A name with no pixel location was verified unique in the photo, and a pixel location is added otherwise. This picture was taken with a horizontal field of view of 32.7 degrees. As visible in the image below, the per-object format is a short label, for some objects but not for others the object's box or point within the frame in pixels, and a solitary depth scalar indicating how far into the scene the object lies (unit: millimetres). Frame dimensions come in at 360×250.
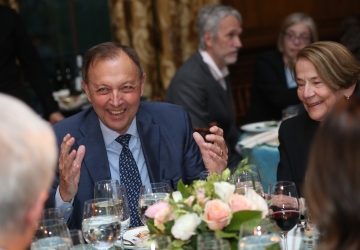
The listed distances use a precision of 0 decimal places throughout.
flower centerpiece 1613
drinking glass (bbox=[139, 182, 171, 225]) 2090
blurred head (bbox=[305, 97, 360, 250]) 1308
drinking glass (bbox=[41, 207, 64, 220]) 1950
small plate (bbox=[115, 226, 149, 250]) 2169
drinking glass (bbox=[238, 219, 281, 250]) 1496
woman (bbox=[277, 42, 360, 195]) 2932
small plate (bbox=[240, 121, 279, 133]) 4363
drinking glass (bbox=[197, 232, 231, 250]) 1479
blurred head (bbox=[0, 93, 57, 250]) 1217
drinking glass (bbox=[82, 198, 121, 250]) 1898
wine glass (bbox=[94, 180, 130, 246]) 2137
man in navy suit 2766
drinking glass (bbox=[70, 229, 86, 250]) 1733
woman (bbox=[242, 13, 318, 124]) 5275
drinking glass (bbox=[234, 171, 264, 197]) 2146
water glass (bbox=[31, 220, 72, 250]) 1698
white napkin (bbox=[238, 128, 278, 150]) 4047
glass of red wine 1965
